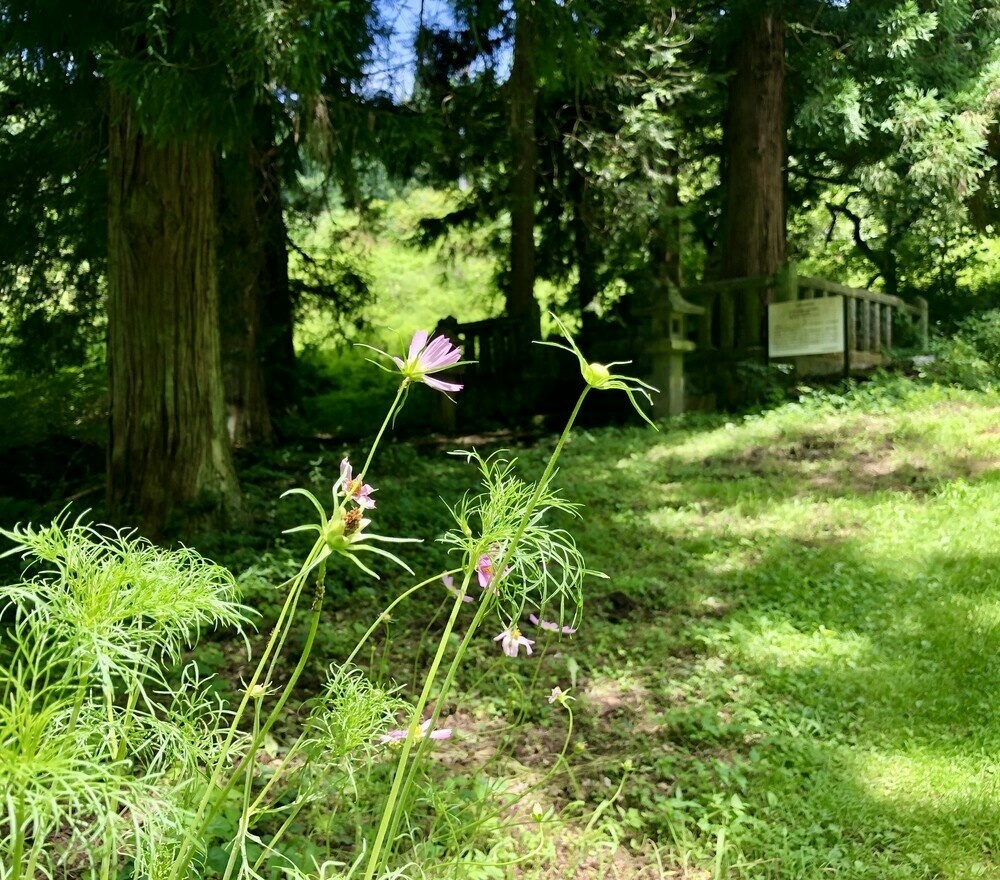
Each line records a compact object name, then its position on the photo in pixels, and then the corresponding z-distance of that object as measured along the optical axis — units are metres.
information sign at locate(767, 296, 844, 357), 8.27
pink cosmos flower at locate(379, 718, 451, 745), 1.07
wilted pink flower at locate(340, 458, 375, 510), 0.86
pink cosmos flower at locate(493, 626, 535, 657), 1.31
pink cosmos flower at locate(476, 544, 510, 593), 1.08
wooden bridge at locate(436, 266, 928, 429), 8.68
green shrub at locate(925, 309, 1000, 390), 7.66
